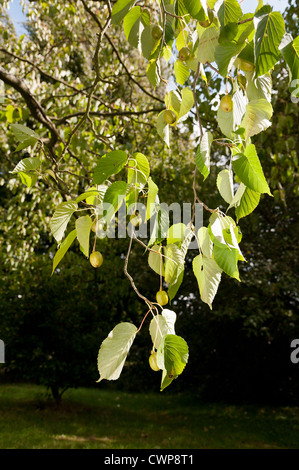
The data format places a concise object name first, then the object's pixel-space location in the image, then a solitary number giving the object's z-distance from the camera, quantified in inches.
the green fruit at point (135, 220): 30.1
